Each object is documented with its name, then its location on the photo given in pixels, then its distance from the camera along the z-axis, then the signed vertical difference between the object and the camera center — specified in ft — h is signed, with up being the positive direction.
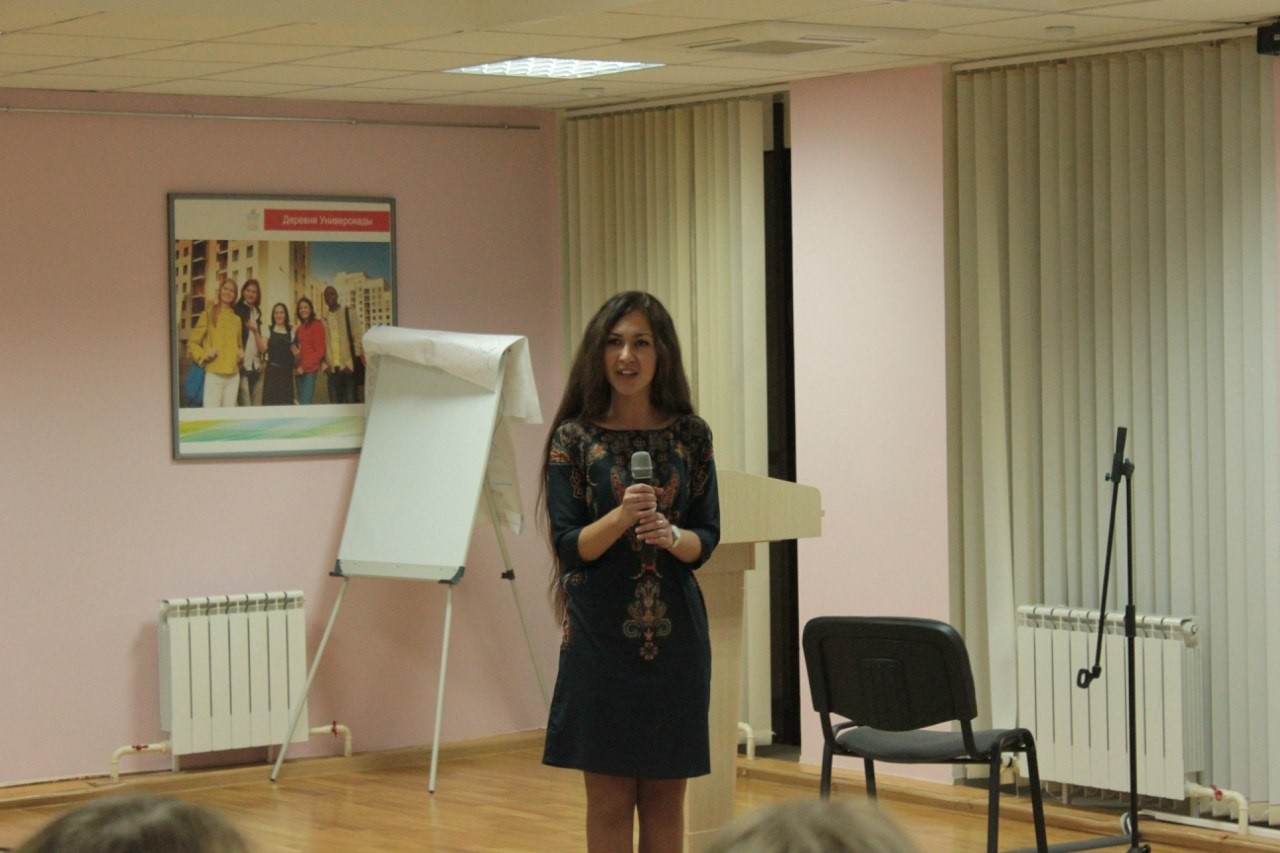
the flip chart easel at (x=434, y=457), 37.39 -0.11
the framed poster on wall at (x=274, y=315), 38.06 +1.80
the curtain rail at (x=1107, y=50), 30.42 +4.31
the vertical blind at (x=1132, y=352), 30.69 +1.00
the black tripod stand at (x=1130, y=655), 28.11 -2.14
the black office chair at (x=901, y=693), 24.68 -2.16
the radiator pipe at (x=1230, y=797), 30.48 -3.78
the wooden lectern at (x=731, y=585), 25.04 -1.26
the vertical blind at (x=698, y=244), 38.97 +2.82
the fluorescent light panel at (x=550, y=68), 34.56 +4.59
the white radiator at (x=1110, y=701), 31.32 -2.89
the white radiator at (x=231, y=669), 37.18 -2.86
